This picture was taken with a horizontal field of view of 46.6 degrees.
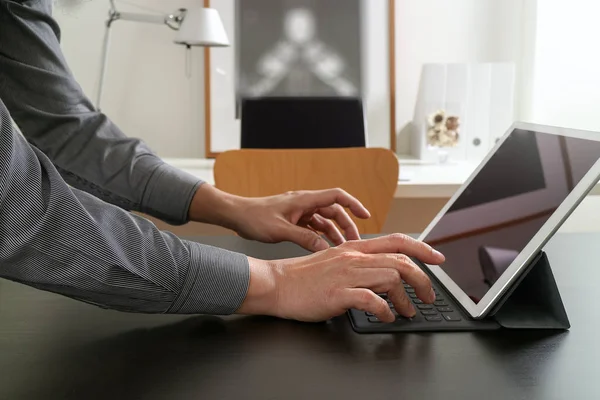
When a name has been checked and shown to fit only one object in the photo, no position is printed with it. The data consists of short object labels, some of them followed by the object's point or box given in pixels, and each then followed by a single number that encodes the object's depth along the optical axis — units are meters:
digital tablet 0.62
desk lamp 2.37
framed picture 2.68
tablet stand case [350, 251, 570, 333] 0.62
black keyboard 0.64
